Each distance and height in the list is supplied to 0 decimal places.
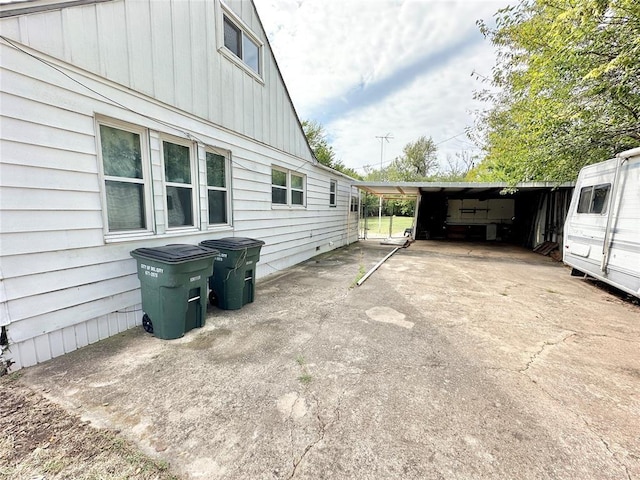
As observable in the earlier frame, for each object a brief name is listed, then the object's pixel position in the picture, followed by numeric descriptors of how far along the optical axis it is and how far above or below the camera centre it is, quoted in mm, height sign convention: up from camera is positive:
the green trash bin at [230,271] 4043 -1079
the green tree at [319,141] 21328 +5199
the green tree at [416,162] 33594 +5772
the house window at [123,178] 3156 +244
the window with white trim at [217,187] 4670 +249
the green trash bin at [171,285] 2984 -991
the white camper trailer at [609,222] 4277 -182
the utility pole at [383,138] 27688 +7053
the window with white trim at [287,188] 6691 +413
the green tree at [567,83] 4344 +2737
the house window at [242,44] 4935 +3116
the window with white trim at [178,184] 3898 +241
